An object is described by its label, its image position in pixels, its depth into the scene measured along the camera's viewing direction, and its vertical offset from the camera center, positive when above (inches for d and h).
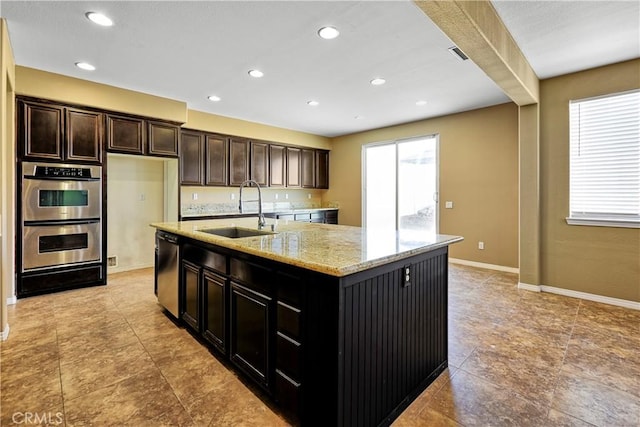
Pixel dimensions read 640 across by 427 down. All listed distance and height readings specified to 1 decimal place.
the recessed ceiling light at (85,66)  133.6 +64.3
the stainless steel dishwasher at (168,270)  111.7 -22.6
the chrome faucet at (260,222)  113.6 -4.1
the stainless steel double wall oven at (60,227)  141.3 -7.6
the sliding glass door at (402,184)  226.8 +21.0
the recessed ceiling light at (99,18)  97.3 +62.4
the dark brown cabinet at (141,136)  163.9 +42.4
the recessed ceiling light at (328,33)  105.1 +62.1
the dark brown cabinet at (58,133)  140.3 +37.8
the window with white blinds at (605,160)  129.0 +22.0
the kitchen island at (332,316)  55.6 -22.9
